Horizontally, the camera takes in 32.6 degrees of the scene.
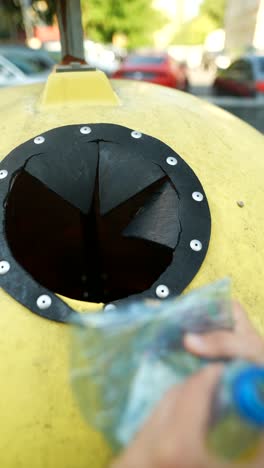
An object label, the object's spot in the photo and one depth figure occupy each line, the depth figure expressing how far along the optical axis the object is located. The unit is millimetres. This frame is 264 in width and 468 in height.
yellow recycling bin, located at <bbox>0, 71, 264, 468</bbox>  974
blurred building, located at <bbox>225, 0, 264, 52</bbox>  27016
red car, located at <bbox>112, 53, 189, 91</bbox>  8727
